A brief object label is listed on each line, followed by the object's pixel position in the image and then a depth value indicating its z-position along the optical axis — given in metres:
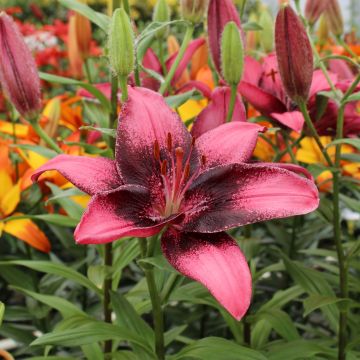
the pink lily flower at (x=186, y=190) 0.55
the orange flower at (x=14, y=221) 0.95
